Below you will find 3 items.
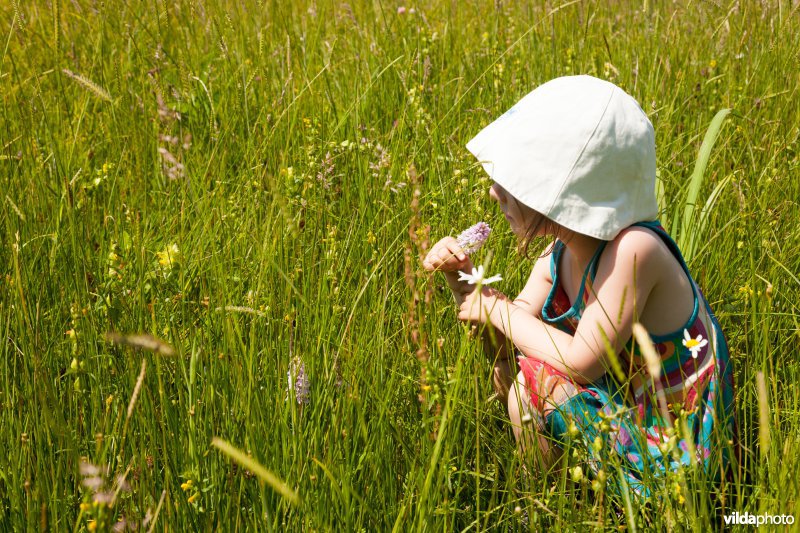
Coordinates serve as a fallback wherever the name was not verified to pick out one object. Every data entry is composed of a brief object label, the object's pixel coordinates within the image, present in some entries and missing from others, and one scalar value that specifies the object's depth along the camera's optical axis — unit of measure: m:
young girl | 1.71
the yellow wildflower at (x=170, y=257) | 1.80
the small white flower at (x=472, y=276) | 1.72
